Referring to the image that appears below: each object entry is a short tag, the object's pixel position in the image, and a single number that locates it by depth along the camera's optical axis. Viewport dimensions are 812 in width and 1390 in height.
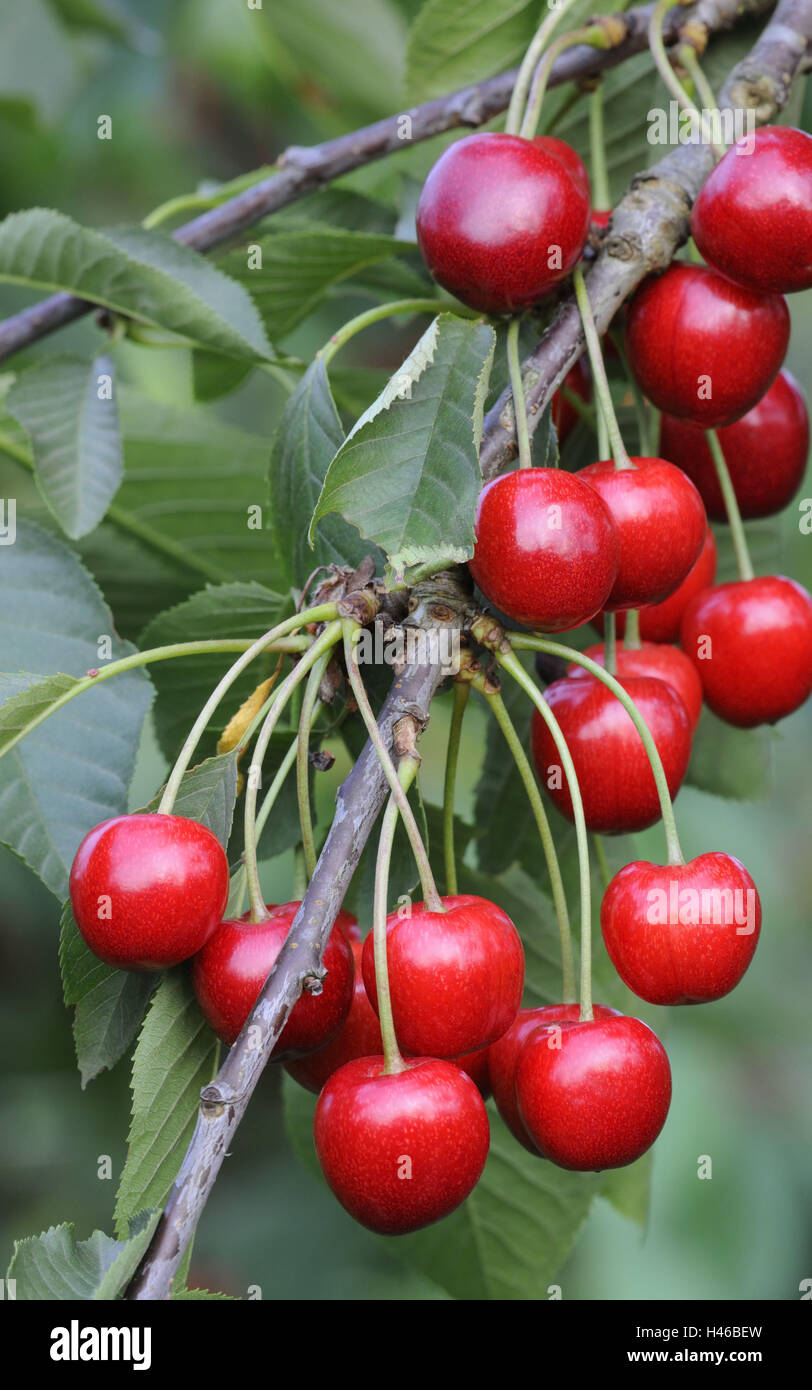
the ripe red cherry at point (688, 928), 0.74
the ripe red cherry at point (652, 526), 0.76
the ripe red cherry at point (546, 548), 0.74
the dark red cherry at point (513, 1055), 0.75
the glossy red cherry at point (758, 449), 0.82
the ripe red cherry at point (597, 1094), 0.74
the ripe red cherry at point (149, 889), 0.73
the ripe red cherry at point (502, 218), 0.77
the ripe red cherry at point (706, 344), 0.78
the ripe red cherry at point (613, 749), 0.77
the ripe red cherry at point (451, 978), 0.73
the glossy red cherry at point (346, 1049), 0.76
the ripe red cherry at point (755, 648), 0.80
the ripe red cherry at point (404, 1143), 0.73
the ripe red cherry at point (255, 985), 0.74
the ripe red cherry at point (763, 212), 0.76
